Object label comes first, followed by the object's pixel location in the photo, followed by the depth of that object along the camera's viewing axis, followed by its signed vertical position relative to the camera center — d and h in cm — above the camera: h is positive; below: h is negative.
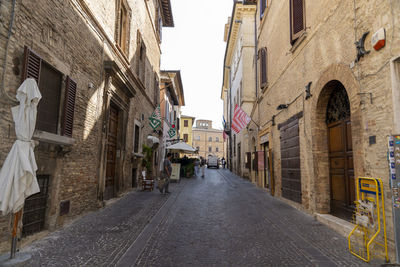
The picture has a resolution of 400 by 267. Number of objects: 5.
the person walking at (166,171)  1052 -36
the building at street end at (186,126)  5551 +788
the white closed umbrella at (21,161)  312 -1
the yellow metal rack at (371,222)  362 -83
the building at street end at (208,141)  7388 +620
